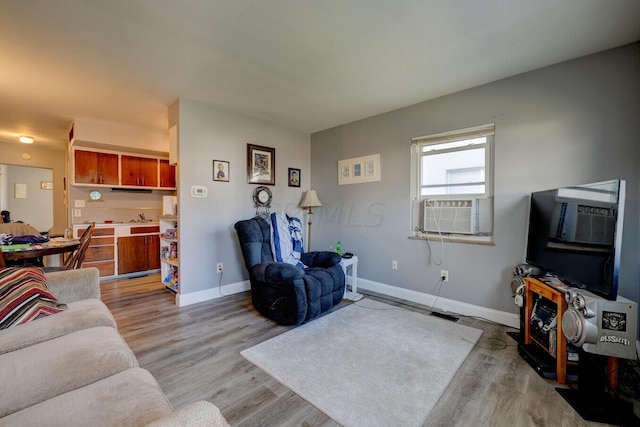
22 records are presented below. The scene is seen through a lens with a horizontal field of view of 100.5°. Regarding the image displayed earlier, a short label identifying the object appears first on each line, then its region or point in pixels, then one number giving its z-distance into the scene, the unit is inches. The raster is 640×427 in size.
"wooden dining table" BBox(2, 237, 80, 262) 94.2
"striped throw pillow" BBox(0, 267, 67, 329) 54.4
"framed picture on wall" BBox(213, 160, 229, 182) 132.4
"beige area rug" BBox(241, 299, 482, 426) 60.7
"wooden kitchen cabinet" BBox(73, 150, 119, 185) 160.1
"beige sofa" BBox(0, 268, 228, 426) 31.3
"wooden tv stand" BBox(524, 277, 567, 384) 67.8
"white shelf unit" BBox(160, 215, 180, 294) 135.5
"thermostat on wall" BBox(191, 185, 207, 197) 125.1
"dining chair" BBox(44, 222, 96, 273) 110.7
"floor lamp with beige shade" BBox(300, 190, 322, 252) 159.5
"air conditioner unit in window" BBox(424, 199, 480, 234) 111.0
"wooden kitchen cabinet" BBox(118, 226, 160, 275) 168.7
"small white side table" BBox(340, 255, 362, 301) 128.0
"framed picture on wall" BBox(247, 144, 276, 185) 145.6
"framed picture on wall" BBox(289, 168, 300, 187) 165.6
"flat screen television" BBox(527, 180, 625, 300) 60.2
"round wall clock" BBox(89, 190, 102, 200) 177.3
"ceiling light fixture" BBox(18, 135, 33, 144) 172.6
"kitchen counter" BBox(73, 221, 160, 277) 160.2
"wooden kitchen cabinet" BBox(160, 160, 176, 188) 191.2
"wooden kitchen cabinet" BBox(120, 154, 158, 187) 176.4
